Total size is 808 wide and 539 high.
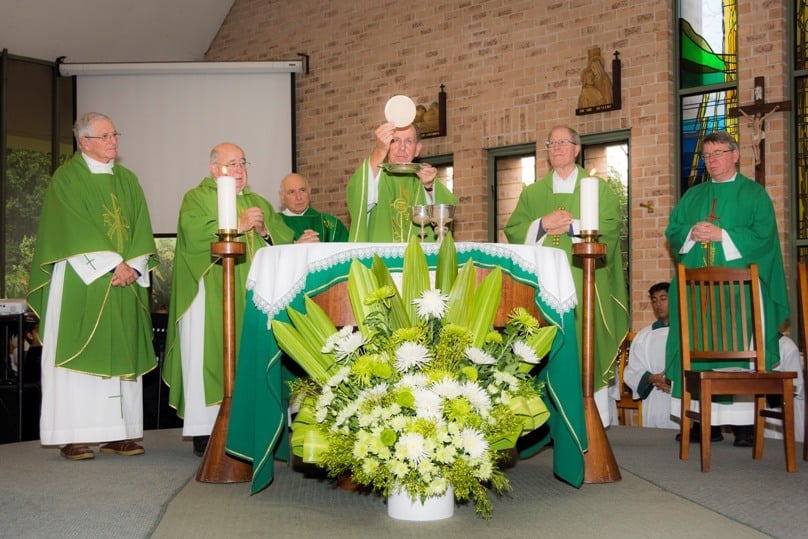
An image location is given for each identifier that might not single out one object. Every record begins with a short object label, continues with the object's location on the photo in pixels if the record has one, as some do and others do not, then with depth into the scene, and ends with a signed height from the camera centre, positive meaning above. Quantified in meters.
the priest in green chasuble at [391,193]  5.18 +0.45
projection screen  10.55 +1.66
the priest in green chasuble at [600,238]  5.70 +0.23
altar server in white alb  7.07 -0.69
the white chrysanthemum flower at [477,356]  3.59 -0.27
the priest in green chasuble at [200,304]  5.45 -0.14
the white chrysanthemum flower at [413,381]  3.44 -0.35
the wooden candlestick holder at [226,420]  4.31 -0.60
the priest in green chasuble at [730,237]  5.77 +0.22
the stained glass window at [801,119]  7.68 +1.18
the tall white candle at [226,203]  4.30 +0.31
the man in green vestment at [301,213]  8.04 +0.51
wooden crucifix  7.56 +1.17
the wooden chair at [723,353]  4.88 -0.39
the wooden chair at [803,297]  5.16 -0.11
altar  3.97 -0.18
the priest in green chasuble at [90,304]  5.31 -0.14
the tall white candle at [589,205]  4.38 +0.31
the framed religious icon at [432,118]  9.83 +1.53
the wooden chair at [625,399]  7.48 -0.89
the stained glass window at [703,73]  8.22 +1.64
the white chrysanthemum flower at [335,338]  3.64 -0.21
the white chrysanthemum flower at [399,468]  3.33 -0.62
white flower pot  3.58 -0.80
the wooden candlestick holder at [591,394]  4.35 -0.50
